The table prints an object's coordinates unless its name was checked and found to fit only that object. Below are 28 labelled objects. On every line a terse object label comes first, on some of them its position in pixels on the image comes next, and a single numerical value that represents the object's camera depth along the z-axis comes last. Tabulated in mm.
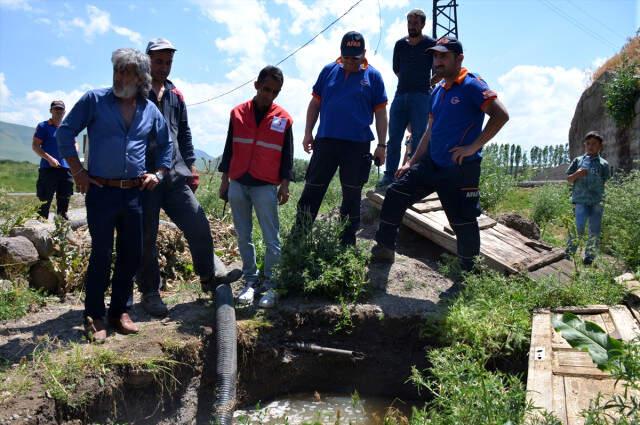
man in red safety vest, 4414
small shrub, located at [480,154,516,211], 8453
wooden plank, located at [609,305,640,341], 3546
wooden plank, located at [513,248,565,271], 5328
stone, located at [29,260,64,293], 4758
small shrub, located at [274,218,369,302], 4637
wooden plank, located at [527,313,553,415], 2762
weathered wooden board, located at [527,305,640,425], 2697
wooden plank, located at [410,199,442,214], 6203
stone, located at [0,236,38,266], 4527
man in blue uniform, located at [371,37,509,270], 4414
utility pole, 16406
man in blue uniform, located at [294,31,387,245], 4793
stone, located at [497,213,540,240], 7035
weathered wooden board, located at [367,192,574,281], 5332
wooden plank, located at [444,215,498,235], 6180
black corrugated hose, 3443
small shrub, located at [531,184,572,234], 9461
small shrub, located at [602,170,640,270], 5574
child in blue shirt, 6688
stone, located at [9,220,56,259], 4730
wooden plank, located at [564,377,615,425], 2588
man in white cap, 4168
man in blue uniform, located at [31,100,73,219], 7004
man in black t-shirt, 6070
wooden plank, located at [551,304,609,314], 4137
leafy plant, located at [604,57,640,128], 11500
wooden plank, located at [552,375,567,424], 2561
